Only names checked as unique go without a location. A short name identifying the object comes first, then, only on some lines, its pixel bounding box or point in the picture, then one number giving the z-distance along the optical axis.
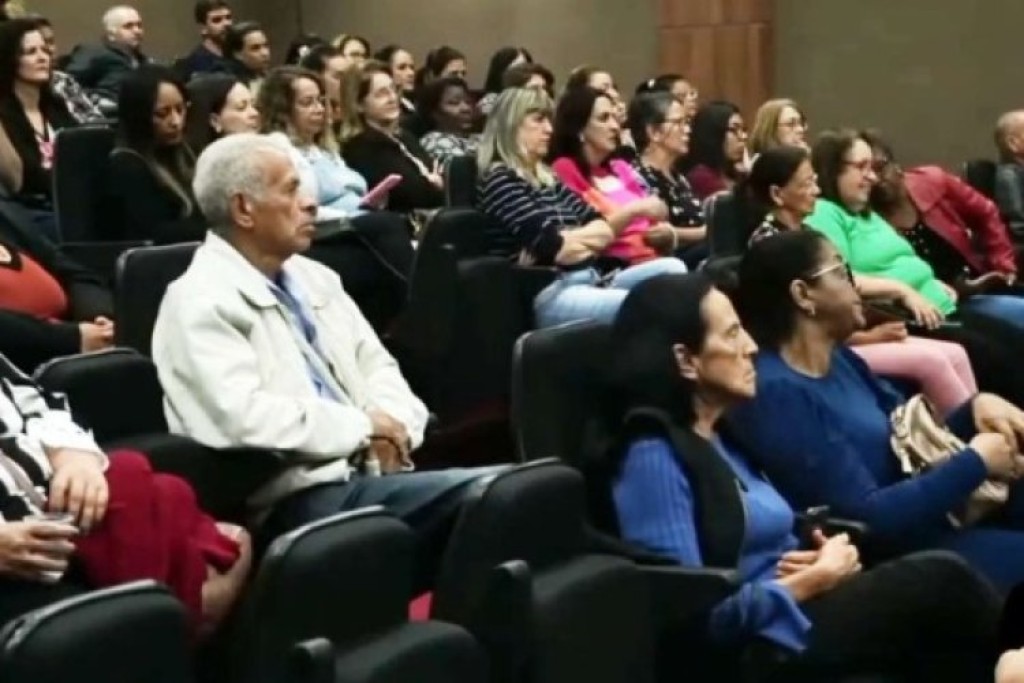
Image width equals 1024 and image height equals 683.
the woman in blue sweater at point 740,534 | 4.32
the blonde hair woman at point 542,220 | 8.02
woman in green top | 7.75
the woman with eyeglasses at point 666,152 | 9.88
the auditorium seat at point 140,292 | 5.36
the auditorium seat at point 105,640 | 2.80
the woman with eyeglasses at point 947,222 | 9.08
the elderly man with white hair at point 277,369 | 4.49
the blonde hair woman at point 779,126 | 10.61
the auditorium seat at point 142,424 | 4.37
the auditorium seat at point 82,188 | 7.61
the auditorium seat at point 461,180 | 9.38
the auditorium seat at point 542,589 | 3.76
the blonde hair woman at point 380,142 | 9.99
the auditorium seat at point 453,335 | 7.71
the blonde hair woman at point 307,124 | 9.25
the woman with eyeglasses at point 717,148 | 10.91
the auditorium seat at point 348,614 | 3.31
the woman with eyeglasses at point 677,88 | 11.61
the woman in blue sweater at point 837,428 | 5.06
